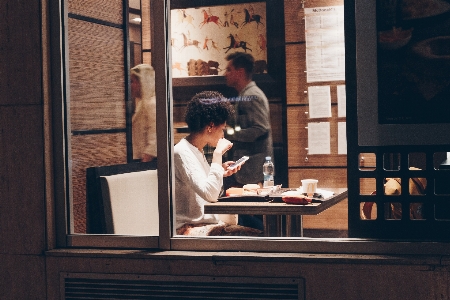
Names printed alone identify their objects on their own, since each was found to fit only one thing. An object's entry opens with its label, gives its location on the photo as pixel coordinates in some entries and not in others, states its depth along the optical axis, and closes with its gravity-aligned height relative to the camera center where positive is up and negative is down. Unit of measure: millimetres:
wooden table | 4125 -431
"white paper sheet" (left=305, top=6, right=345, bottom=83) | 6066 +949
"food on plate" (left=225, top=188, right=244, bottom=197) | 4587 -348
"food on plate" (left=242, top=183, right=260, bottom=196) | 4636 -337
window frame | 3547 -355
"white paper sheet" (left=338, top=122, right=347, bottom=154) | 3682 +18
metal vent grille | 3617 -830
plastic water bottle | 5725 -253
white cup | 4555 -310
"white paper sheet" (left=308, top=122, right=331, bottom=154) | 6324 +37
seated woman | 4273 -173
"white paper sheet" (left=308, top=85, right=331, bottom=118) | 6359 +400
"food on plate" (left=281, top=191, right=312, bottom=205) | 4176 -367
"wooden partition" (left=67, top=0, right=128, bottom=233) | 4156 +376
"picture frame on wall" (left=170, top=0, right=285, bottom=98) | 6538 +1081
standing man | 5672 +212
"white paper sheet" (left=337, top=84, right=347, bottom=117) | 3629 +229
